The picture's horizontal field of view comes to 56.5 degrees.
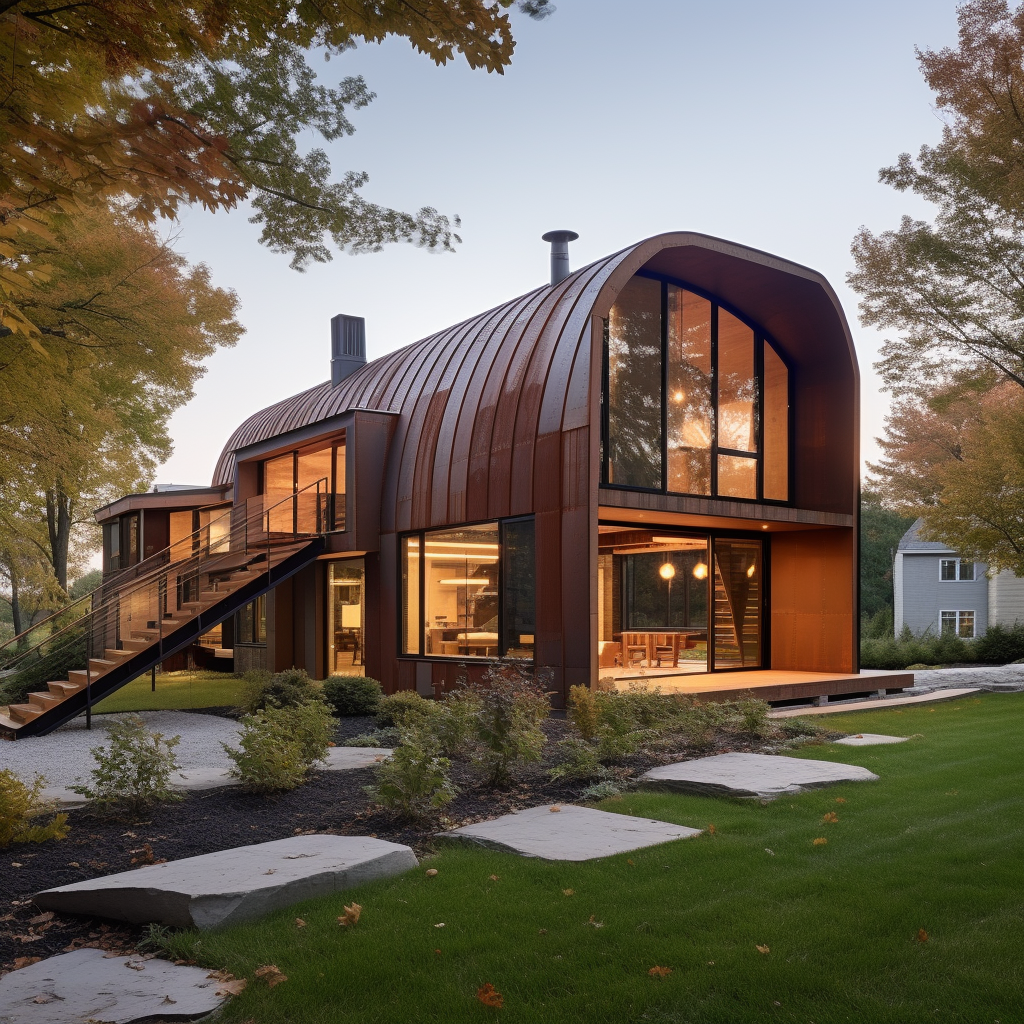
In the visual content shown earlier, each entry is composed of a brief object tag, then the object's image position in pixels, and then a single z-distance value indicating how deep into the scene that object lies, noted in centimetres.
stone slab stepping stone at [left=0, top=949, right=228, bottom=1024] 366
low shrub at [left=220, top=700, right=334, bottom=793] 746
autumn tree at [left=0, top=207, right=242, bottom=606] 1212
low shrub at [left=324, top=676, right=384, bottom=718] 1381
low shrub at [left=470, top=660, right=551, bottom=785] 757
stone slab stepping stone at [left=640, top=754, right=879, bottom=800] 742
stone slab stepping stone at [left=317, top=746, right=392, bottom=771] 901
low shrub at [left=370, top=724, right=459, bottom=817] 645
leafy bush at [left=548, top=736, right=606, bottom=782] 795
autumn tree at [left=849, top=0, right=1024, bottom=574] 1709
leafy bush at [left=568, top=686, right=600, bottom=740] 980
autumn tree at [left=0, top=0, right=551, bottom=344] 399
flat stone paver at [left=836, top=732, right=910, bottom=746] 999
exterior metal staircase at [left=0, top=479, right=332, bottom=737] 1272
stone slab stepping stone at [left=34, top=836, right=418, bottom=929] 456
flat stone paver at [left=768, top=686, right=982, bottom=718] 1362
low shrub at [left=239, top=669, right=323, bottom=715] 1274
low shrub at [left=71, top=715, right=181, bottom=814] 698
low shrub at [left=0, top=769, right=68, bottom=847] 622
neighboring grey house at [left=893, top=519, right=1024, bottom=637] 3756
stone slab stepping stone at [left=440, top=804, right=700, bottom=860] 566
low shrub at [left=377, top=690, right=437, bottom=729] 1195
